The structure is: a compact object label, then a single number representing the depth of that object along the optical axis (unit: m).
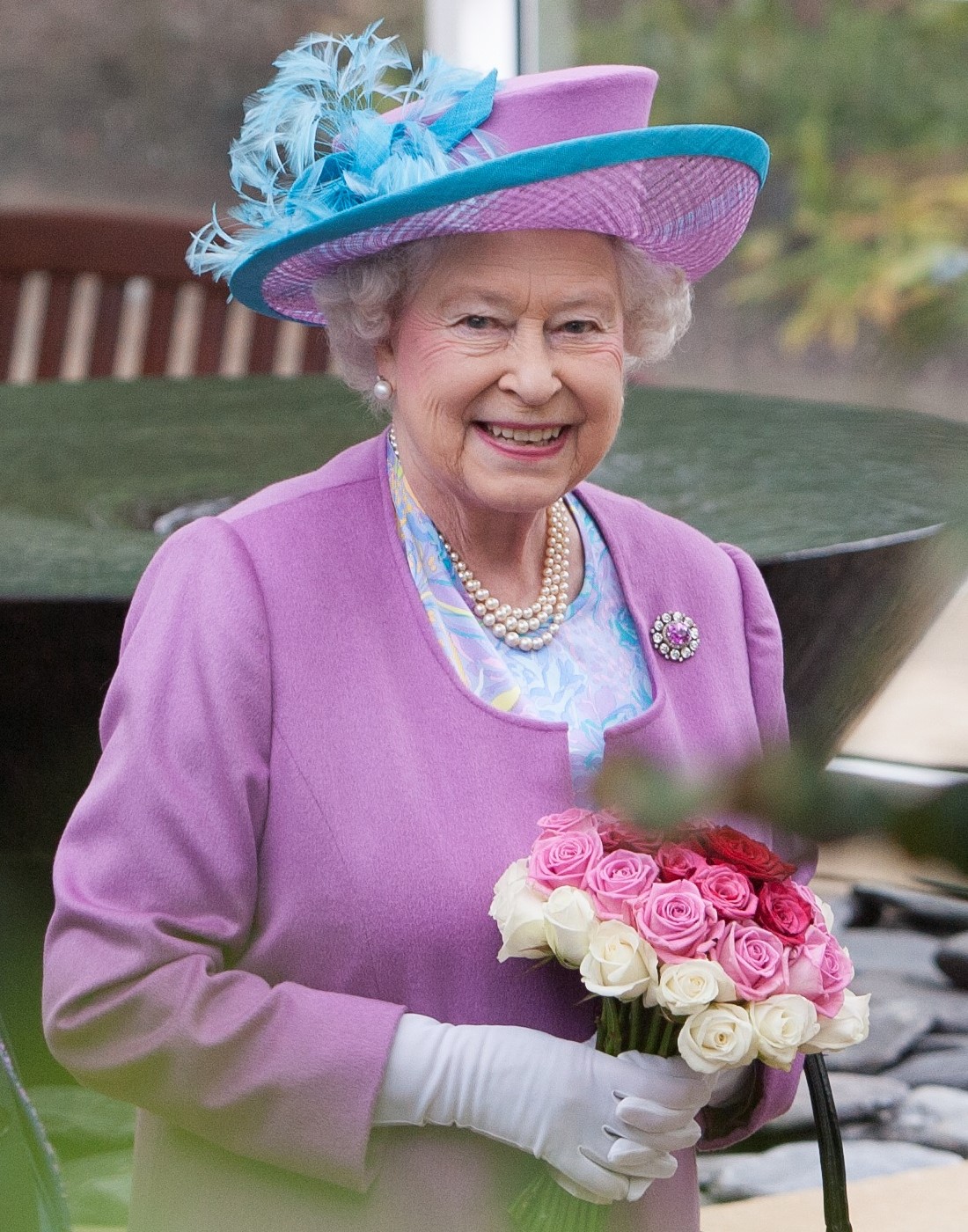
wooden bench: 10.28
